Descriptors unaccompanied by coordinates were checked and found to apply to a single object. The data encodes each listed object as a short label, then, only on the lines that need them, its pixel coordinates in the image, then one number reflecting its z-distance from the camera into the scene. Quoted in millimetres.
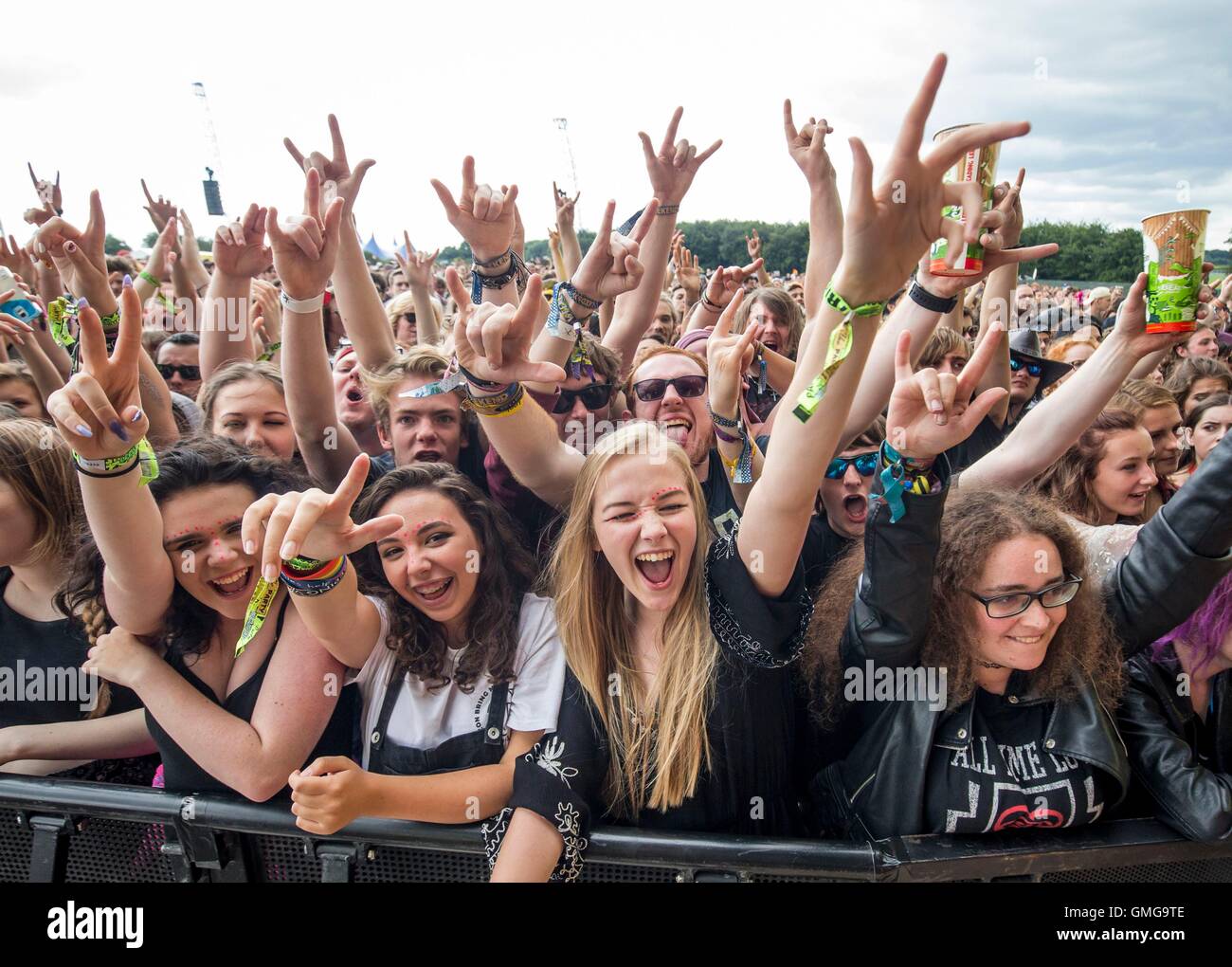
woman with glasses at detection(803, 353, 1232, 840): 1606
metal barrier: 1506
